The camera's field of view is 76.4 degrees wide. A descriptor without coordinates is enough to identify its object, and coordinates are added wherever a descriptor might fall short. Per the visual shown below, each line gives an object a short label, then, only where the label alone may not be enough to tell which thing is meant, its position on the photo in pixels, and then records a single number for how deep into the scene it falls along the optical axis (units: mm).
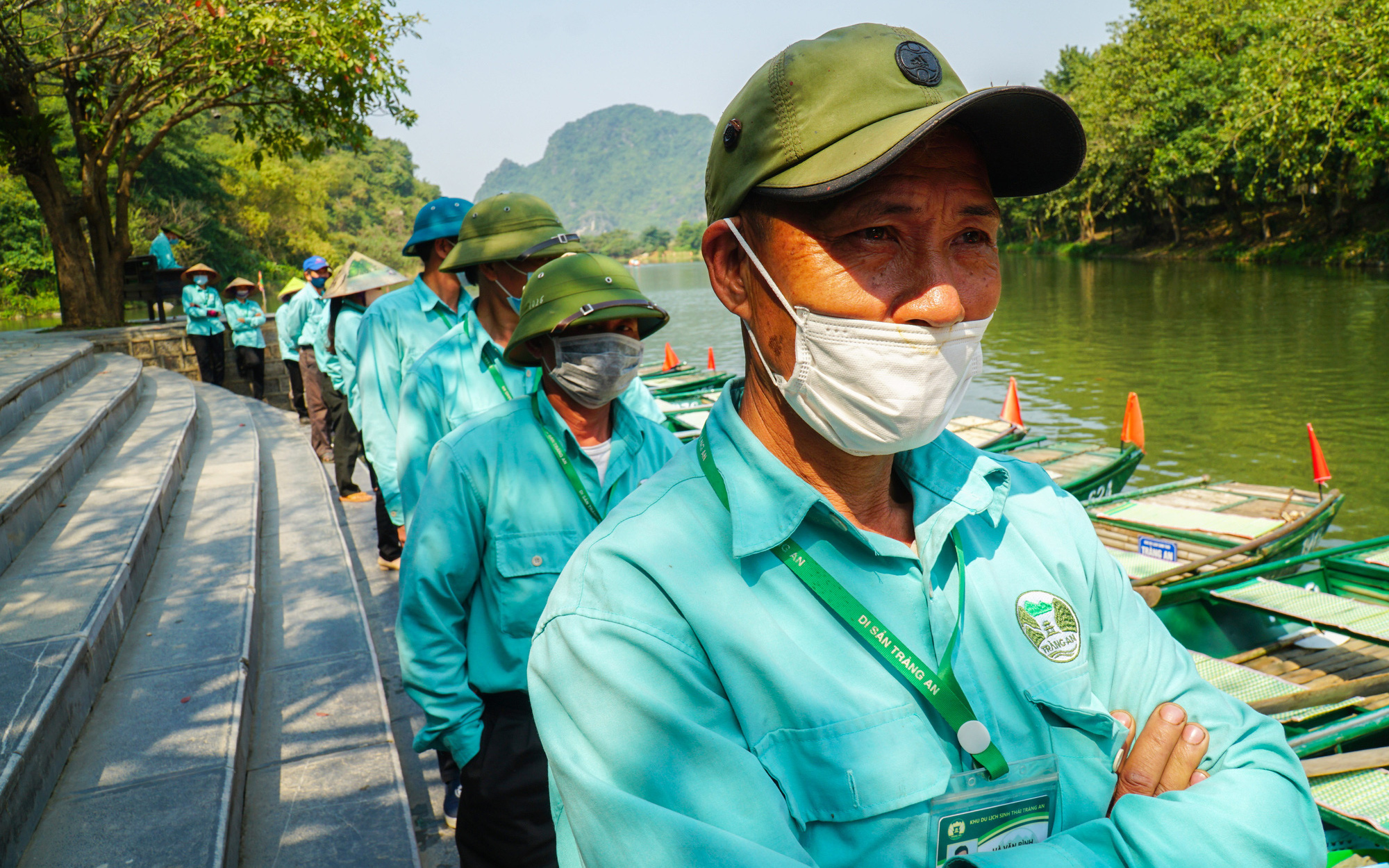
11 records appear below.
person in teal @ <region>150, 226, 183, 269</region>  16125
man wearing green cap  1081
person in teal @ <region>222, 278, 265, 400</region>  13016
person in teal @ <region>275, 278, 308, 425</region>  11945
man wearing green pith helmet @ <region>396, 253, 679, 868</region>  2486
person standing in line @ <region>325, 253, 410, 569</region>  6930
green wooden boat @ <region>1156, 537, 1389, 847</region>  3457
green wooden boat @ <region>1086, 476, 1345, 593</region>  6293
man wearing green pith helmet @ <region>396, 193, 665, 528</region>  3840
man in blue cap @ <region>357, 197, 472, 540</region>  4766
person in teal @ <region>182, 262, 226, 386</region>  12945
